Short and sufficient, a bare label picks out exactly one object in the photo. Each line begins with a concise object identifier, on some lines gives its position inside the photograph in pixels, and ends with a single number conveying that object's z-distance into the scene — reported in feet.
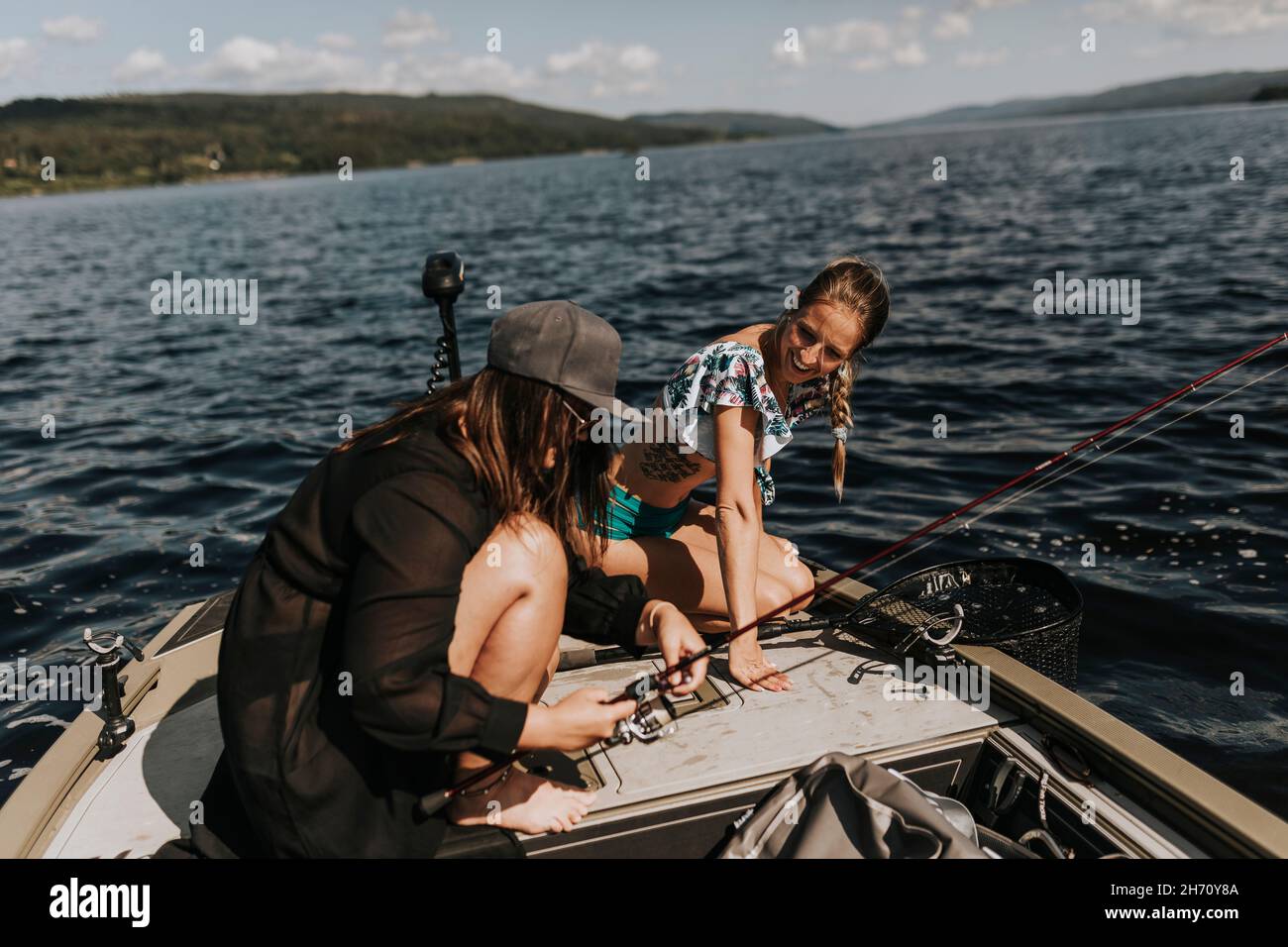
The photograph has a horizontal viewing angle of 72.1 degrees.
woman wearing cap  6.72
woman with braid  11.86
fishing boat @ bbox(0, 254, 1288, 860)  8.92
